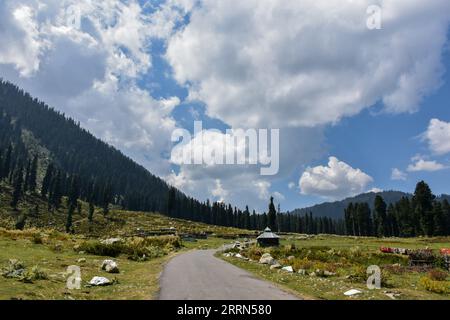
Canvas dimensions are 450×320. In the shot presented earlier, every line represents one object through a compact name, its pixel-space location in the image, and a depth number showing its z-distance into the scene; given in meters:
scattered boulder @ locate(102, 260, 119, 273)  23.40
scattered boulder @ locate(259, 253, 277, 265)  29.38
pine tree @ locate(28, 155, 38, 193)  155.75
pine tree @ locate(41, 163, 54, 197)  155.56
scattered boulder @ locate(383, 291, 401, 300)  15.18
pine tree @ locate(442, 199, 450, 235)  113.94
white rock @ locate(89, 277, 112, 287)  17.69
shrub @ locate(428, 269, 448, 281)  23.05
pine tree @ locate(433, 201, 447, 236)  106.38
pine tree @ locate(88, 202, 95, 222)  135.40
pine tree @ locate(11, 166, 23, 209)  131.50
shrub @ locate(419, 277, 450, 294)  17.62
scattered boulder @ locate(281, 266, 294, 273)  24.52
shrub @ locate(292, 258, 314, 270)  26.11
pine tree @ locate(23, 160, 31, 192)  148.25
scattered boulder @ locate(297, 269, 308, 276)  22.88
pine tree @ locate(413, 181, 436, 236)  107.44
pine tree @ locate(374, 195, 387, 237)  131.12
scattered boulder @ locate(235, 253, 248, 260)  36.26
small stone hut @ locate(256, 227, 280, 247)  59.77
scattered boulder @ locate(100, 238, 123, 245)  41.84
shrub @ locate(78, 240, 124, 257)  34.16
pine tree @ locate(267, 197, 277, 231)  143.62
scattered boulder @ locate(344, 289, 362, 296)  15.63
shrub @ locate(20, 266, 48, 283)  16.59
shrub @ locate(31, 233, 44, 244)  34.88
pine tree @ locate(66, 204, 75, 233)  112.10
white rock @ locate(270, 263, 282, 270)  26.00
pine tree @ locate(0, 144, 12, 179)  160.38
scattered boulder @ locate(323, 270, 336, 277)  22.59
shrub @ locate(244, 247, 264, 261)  35.78
